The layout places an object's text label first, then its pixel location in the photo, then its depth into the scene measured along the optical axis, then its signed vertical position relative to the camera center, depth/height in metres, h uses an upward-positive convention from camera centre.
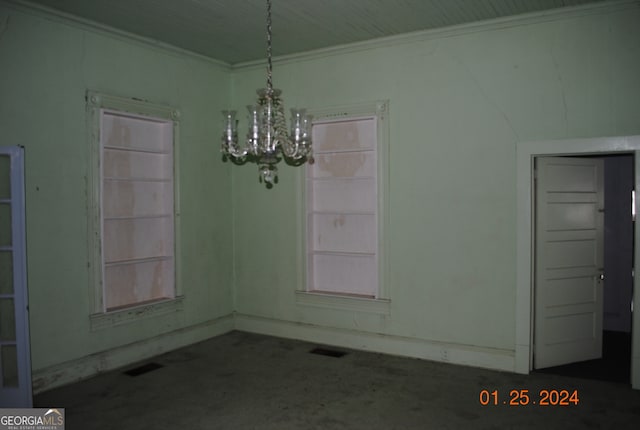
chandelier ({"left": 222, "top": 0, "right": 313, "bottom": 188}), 3.30 +0.47
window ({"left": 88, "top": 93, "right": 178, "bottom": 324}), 4.67 +0.01
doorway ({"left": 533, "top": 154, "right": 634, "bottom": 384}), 4.69 -0.82
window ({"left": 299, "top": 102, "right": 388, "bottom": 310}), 5.30 -0.03
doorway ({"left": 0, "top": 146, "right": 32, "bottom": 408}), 3.62 -0.65
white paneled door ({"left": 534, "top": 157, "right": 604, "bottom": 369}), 4.69 -0.57
